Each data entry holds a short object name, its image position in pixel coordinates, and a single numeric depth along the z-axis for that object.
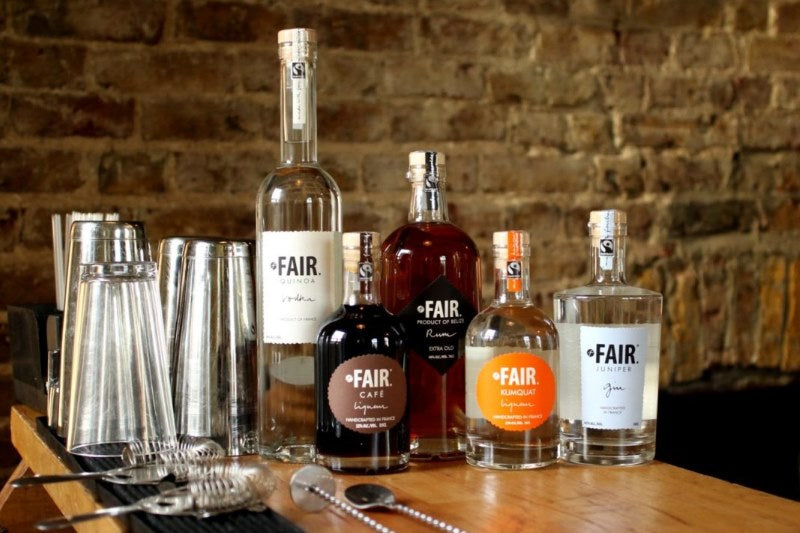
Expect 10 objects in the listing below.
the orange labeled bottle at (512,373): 0.91
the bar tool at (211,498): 0.76
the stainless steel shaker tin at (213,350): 0.98
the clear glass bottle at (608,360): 0.94
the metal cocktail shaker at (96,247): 1.04
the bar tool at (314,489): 0.80
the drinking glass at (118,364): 0.94
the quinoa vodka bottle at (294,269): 0.96
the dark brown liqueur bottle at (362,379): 0.89
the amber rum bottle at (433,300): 0.97
